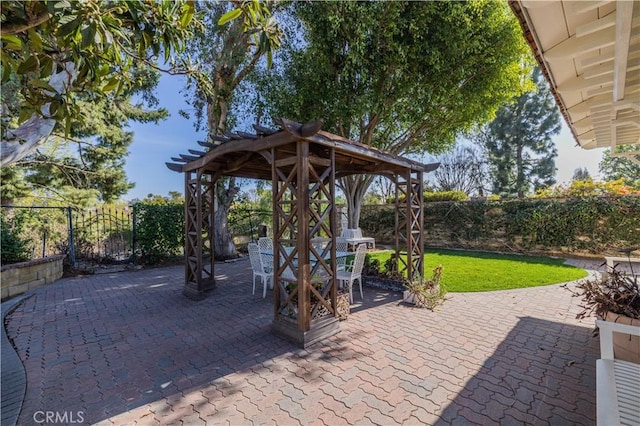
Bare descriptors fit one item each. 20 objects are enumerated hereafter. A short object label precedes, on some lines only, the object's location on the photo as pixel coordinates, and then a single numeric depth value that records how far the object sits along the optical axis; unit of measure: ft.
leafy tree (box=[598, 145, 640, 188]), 64.13
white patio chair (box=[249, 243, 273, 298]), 19.23
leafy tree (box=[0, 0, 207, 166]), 4.18
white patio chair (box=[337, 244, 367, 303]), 17.33
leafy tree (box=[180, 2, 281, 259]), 27.89
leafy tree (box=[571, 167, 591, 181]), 82.85
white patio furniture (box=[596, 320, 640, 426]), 5.46
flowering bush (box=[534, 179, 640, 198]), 30.22
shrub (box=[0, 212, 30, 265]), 20.53
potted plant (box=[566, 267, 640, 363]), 8.75
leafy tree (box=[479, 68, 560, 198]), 67.21
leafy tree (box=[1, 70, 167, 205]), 33.81
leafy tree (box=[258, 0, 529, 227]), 24.36
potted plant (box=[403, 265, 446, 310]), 16.85
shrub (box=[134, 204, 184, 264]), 29.71
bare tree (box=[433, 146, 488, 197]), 71.97
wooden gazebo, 12.42
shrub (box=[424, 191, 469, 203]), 43.24
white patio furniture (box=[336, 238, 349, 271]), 18.99
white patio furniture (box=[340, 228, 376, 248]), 35.86
